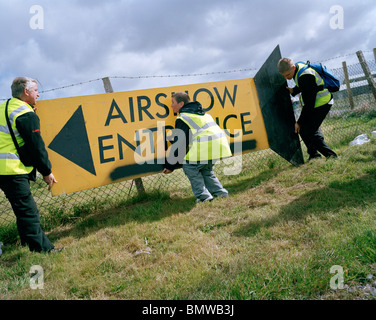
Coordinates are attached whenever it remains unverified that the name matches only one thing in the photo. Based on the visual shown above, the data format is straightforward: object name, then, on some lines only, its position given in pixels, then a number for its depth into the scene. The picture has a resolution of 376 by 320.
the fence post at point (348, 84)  9.82
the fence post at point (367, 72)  7.61
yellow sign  3.88
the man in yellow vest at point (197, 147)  3.99
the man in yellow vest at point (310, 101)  4.46
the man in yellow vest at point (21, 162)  2.82
